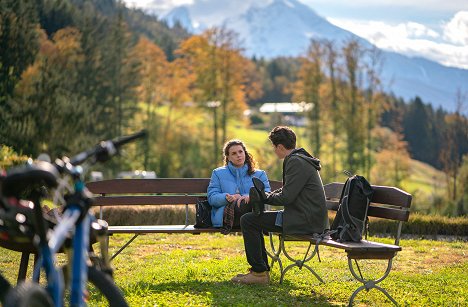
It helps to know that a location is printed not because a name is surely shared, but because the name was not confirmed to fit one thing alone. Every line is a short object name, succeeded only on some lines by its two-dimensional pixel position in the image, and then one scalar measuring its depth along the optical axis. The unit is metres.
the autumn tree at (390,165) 40.81
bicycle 3.65
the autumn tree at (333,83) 42.28
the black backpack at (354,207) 6.95
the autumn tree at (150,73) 46.00
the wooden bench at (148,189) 9.06
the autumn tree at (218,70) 40.38
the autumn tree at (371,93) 41.81
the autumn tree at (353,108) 41.16
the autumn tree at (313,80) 42.16
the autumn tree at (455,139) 35.54
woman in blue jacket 8.33
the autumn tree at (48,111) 28.33
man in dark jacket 7.30
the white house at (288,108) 43.06
